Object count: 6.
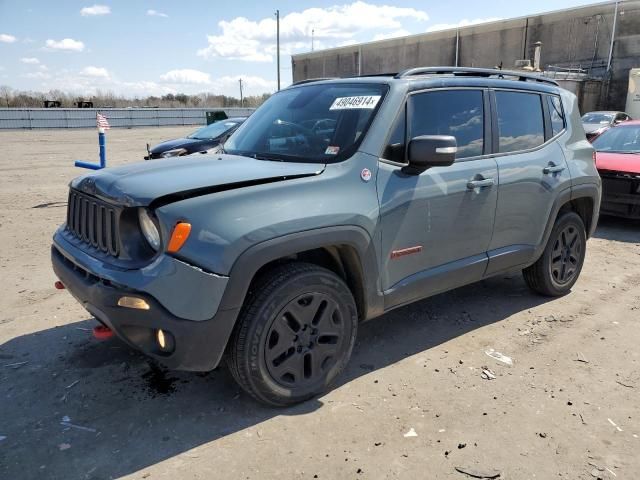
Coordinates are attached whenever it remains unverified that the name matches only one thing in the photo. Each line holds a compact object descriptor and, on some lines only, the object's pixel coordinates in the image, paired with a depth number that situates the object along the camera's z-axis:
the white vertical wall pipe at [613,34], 32.28
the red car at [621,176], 7.34
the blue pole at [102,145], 10.11
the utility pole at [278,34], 45.34
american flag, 10.57
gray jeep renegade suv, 2.60
